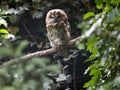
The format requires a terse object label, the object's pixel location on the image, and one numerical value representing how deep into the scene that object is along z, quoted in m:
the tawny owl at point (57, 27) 10.74
